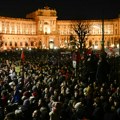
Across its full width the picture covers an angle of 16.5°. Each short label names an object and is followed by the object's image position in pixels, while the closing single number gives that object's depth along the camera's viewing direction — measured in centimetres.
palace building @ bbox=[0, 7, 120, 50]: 14912
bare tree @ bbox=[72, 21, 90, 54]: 9792
